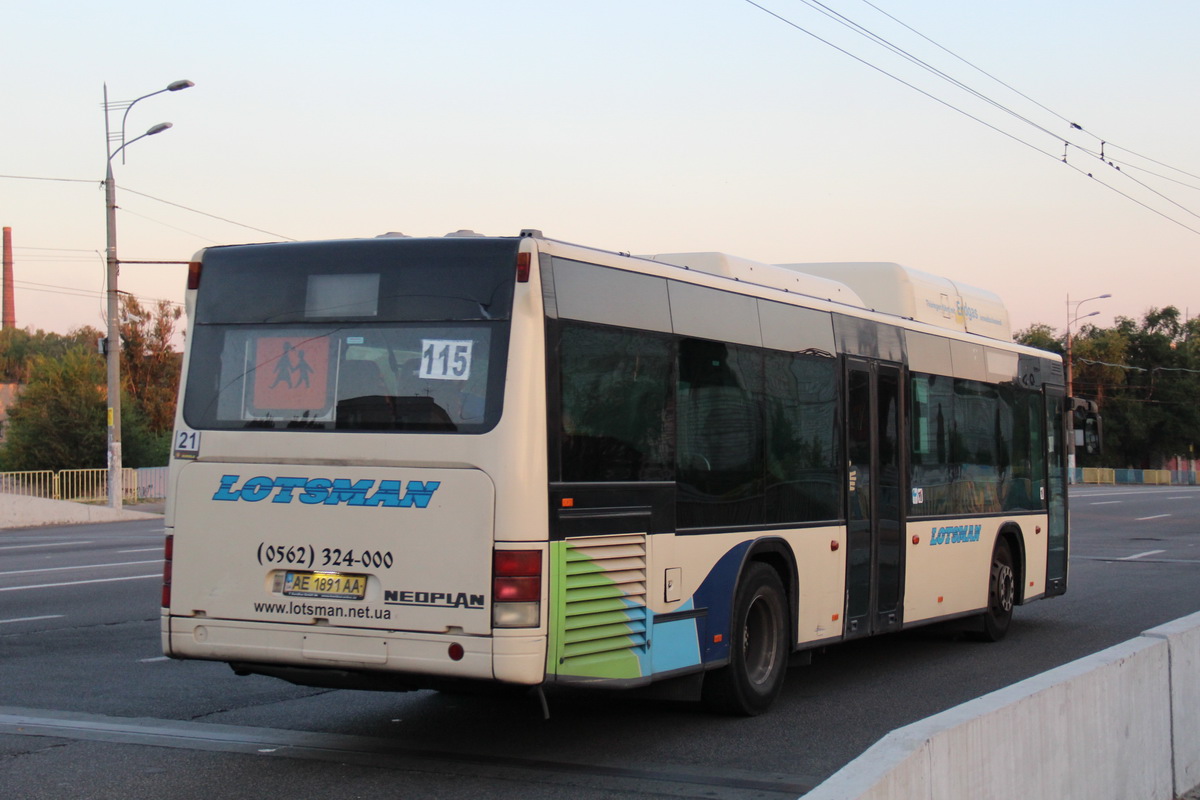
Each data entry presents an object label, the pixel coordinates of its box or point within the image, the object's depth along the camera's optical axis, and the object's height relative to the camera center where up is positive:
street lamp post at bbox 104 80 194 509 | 34.19 +3.48
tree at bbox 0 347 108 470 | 48.44 +1.22
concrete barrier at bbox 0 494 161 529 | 32.72 -1.22
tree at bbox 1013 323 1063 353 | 99.24 +9.29
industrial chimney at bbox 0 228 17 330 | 107.31 +13.15
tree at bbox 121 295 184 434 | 57.06 +4.22
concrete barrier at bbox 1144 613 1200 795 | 6.87 -1.19
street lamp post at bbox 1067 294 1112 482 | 15.16 +4.51
